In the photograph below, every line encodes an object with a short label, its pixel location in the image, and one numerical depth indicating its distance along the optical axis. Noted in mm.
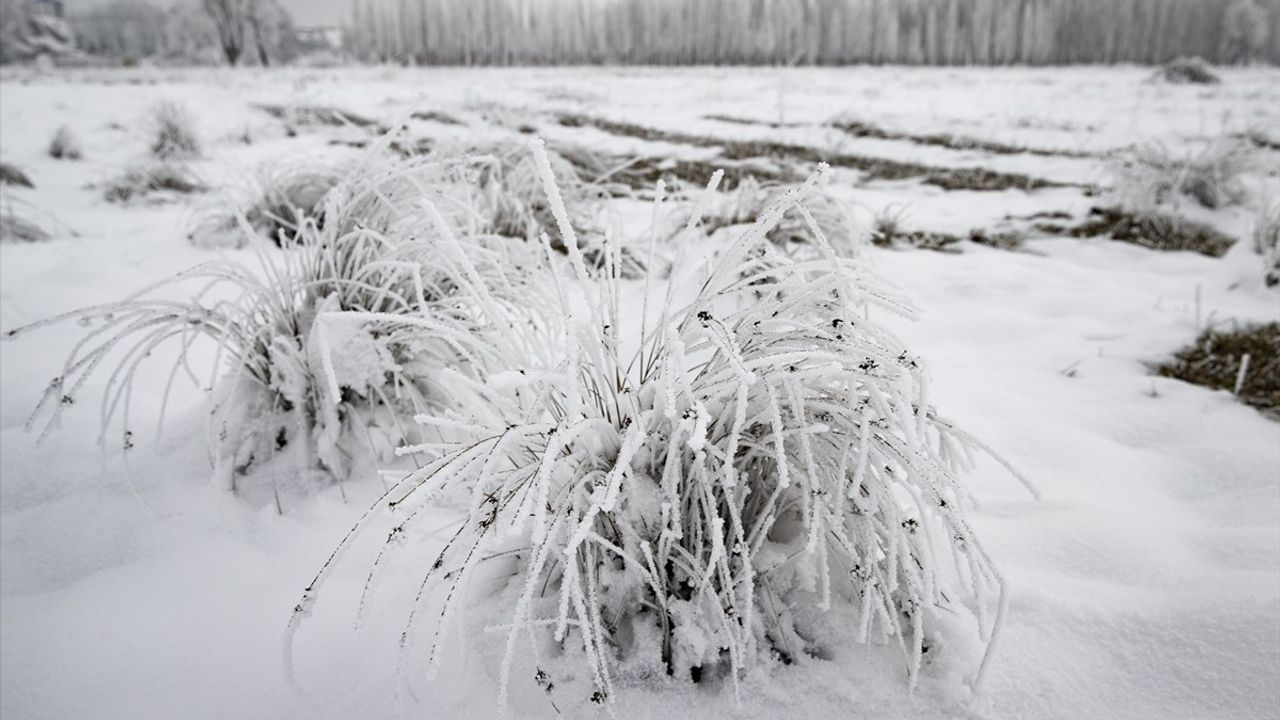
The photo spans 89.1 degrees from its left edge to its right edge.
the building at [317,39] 53562
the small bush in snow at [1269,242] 2854
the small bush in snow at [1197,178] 4219
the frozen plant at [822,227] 2773
